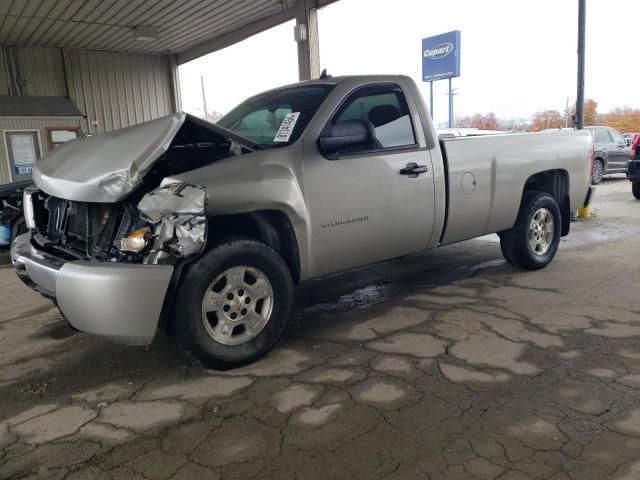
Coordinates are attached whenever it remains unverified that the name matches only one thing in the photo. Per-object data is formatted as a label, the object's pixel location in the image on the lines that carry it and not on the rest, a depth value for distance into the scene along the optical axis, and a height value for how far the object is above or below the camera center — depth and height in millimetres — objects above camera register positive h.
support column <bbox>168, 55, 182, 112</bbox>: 15836 +2263
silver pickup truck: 3008 -386
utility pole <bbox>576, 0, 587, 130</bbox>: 8508 +1254
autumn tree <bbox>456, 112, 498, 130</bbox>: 51594 +2021
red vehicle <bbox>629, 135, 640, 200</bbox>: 10977 -640
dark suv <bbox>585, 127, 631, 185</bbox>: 14945 -554
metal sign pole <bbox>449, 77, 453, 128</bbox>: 33500 +2192
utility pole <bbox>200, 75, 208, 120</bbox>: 48206 +4994
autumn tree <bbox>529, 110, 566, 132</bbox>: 48500 +1633
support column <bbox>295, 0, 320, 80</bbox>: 10266 +2118
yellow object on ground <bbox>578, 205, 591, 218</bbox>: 9250 -1369
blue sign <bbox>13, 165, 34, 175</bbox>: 13078 -149
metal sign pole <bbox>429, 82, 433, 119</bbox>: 33969 +3295
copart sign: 30922 +5093
